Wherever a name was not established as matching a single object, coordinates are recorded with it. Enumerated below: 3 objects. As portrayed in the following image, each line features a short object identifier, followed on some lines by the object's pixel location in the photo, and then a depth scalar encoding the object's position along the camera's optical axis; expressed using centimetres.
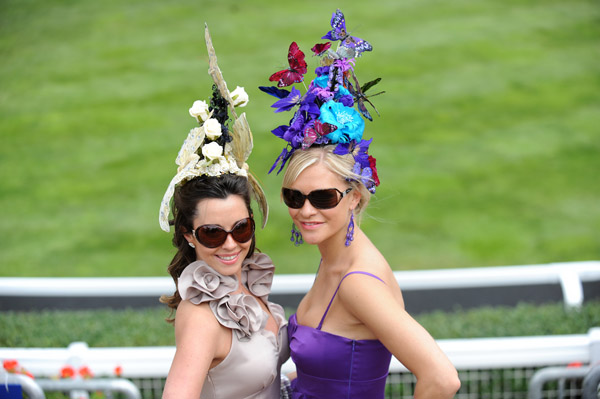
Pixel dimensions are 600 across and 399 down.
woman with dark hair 311
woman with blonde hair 324
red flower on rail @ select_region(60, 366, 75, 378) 441
